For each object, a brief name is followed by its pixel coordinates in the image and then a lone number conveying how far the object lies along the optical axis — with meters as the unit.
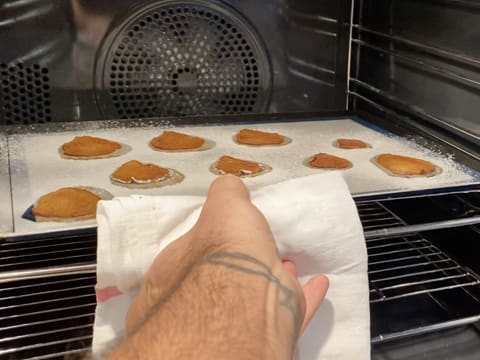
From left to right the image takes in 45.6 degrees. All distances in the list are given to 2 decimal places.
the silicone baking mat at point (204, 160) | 0.91
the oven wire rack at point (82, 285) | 0.81
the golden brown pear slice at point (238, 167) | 0.99
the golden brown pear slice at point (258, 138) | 1.13
